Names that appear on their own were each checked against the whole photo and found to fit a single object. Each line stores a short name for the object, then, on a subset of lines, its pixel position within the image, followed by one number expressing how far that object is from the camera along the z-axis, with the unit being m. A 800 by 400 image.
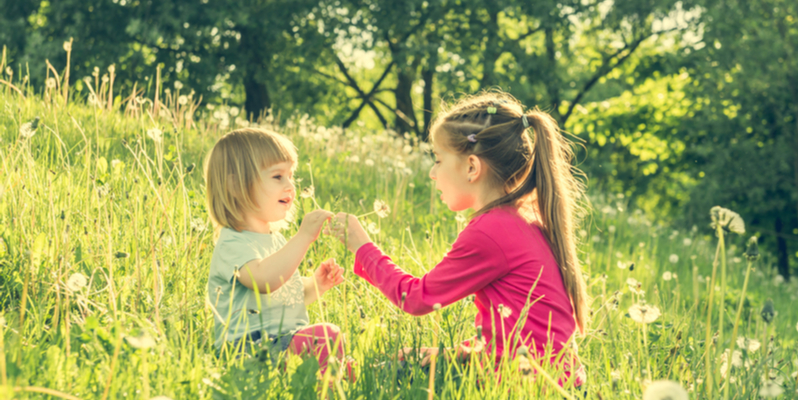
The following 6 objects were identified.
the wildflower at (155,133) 2.38
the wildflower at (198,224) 2.46
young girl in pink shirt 2.32
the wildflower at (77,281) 1.82
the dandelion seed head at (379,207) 2.33
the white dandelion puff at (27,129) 2.40
